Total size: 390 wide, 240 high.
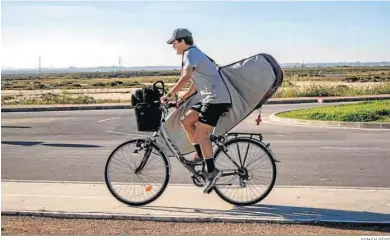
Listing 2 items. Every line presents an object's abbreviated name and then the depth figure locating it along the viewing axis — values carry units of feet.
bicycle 48.75
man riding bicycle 46.98
